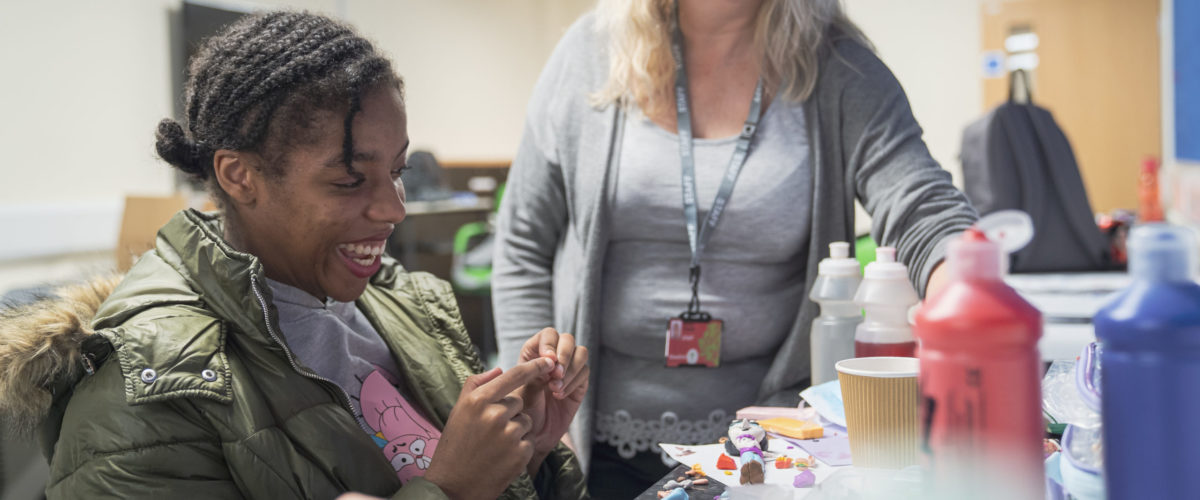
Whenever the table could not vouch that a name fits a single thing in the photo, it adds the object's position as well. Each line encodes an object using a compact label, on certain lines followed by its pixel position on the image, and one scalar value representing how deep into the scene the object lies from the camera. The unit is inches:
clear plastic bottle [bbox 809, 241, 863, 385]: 47.8
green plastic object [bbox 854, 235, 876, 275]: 71.1
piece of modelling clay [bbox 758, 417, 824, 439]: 40.1
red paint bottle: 20.0
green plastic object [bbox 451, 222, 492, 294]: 195.6
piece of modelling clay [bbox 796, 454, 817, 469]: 36.3
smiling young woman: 33.1
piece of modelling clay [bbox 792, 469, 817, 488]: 32.9
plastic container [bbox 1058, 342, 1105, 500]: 24.3
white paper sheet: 34.3
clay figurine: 33.4
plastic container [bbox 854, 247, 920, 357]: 41.6
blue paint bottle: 19.3
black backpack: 104.4
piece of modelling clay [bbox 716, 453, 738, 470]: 35.8
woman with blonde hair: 55.2
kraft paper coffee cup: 32.5
